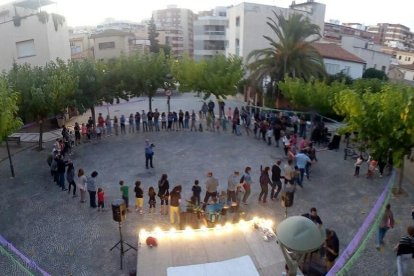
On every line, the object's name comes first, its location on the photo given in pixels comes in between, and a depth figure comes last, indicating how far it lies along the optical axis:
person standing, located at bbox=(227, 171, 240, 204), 12.65
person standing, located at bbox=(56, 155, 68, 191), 14.70
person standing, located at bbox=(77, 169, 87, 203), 12.88
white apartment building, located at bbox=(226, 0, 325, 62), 38.22
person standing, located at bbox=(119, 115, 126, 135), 22.28
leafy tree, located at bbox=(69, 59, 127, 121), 21.55
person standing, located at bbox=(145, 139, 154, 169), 16.72
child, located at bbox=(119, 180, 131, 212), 12.35
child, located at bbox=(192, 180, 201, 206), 12.31
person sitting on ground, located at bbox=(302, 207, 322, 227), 9.50
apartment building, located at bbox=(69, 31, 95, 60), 59.92
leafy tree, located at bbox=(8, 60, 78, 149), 18.41
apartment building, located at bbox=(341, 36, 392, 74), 44.42
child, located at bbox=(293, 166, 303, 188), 13.67
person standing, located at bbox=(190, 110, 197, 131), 23.20
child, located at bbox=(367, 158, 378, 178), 15.35
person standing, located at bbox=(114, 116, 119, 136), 22.23
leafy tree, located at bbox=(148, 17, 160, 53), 64.42
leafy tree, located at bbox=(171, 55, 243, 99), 24.28
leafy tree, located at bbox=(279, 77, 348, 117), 20.94
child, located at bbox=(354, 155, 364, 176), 15.57
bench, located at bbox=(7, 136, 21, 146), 21.06
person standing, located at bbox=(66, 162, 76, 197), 13.87
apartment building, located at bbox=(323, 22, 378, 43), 89.86
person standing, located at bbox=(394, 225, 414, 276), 8.48
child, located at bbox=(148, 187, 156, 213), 12.26
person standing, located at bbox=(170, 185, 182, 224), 11.76
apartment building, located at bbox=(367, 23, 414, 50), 121.50
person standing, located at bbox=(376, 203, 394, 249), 9.80
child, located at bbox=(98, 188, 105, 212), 12.55
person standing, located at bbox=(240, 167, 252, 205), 12.88
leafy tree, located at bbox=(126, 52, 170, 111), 24.30
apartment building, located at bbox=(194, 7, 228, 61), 69.25
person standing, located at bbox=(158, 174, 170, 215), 12.45
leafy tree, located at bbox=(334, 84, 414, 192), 12.32
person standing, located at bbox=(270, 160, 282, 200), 13.16
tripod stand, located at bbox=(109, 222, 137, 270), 10.14
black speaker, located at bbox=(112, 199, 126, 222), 9.39
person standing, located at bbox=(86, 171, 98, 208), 12.66
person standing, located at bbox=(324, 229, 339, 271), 8.80
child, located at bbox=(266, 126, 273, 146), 19.91
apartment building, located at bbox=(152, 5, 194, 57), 87.38
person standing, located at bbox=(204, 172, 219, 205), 12.42
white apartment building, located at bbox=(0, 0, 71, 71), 29.02
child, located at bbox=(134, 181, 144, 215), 12.26
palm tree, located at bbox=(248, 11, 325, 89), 26.86
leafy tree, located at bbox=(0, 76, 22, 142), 14.26
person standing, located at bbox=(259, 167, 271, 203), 13.00
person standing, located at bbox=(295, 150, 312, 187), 14.54
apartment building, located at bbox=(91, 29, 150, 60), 57.75
